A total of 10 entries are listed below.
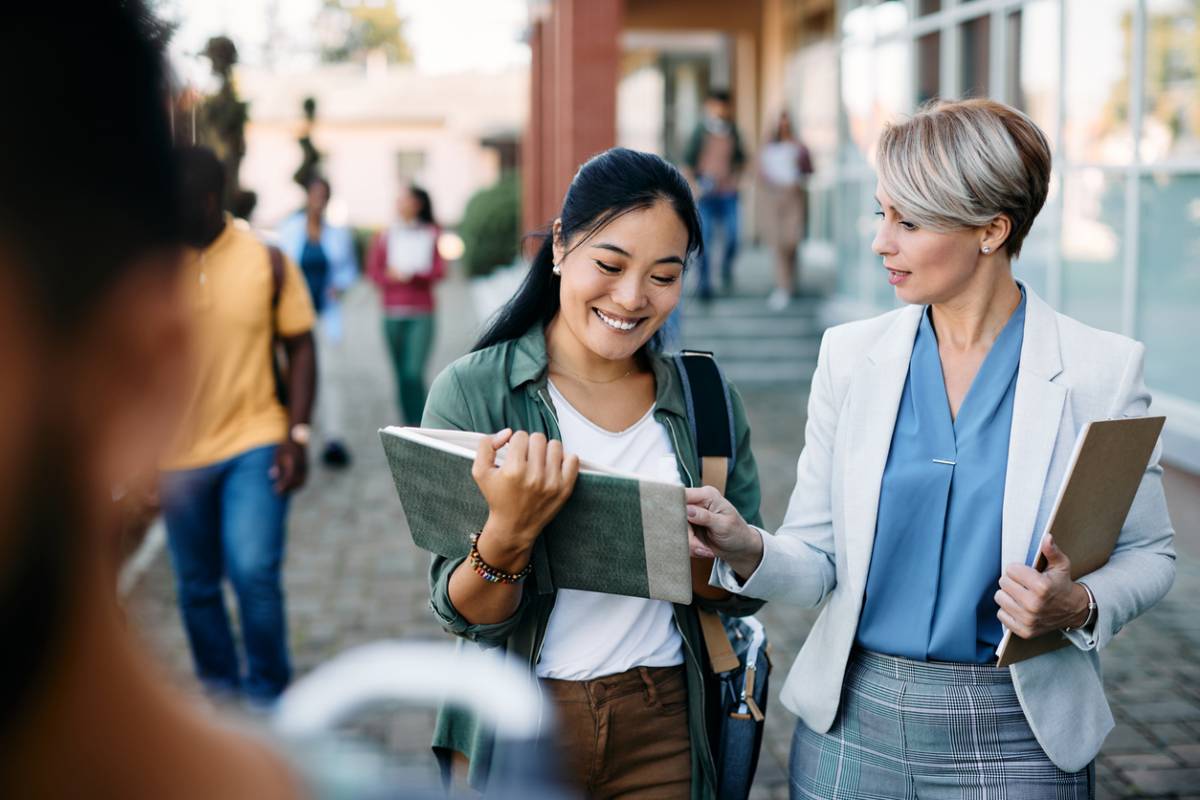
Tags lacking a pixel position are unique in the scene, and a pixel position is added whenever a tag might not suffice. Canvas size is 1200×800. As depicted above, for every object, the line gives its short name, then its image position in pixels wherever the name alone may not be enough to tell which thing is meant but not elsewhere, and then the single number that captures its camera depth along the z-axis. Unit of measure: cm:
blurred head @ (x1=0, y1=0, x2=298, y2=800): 65
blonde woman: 234
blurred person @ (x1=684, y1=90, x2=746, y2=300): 1467
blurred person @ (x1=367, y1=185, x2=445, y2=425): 971
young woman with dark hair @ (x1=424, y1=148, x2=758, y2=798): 240
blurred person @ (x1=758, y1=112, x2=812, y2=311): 1453
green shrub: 2930
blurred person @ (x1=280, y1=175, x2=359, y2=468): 969
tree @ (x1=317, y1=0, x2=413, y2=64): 7500
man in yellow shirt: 428
